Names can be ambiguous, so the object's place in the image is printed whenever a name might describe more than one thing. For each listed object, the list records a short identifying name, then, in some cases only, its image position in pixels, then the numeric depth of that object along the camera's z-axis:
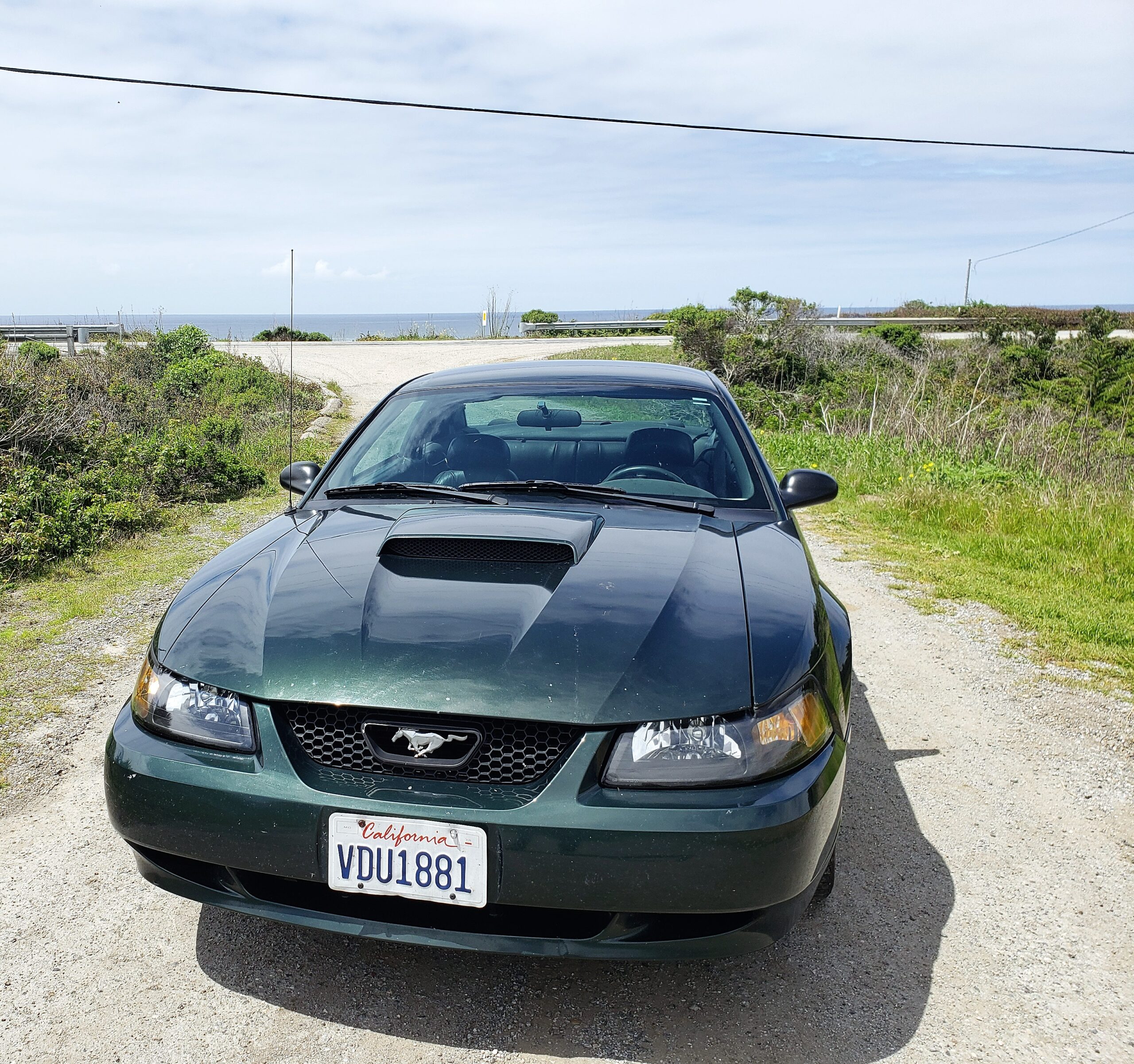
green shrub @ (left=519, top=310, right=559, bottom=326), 45.19
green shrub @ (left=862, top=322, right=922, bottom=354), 28.14
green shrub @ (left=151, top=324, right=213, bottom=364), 19.00
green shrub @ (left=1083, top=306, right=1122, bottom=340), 25.90
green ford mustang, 1.91
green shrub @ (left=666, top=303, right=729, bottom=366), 22.39
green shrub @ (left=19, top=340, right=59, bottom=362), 11.09
